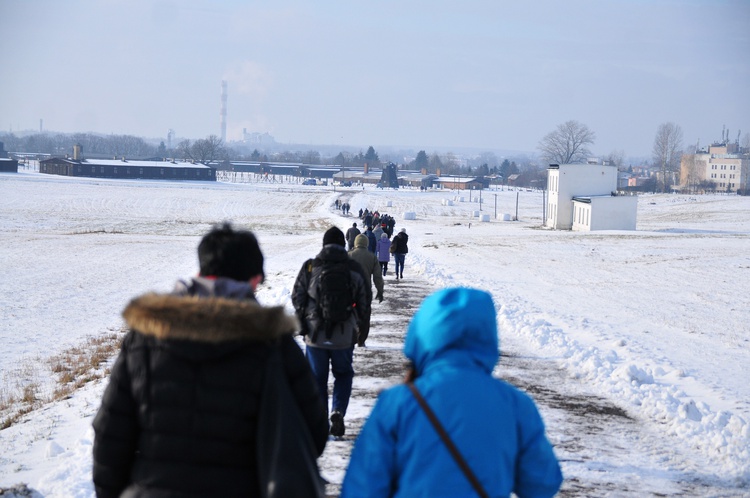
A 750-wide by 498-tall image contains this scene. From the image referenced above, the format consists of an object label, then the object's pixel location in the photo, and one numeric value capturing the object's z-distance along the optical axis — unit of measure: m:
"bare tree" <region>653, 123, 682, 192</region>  169.26
